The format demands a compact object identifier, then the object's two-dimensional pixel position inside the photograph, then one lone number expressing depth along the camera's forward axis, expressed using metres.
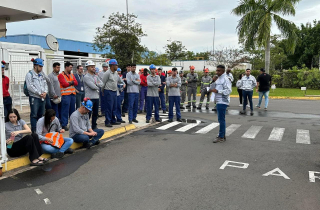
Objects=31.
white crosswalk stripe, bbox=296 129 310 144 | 7.69
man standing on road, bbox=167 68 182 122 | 10.53
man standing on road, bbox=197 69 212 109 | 14.08
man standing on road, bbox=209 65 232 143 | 7.64
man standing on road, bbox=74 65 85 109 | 9.16
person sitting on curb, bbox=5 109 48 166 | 5.68
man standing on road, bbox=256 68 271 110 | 13.59
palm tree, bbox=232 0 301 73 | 24.06
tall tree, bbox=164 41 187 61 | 59.62
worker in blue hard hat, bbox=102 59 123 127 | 8.84
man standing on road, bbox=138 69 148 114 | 11.76
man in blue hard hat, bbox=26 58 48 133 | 7.00
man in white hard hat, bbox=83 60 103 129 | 8.27
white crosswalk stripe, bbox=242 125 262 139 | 8.29
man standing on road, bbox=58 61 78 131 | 8.24
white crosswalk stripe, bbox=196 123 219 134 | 9.03
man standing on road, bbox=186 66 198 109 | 14.08
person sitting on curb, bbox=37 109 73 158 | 6.07
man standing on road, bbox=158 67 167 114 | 13.07
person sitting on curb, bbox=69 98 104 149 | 6.61
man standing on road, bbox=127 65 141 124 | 9.77
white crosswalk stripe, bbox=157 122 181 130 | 9.51
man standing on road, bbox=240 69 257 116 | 12.43
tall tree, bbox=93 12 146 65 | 20.23
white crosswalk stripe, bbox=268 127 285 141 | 8.02
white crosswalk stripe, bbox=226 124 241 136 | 8.86
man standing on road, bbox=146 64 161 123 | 10.09
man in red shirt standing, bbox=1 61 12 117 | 7.41
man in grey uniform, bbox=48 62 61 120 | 7.96
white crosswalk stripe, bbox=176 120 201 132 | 9.22
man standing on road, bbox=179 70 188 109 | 14.91
